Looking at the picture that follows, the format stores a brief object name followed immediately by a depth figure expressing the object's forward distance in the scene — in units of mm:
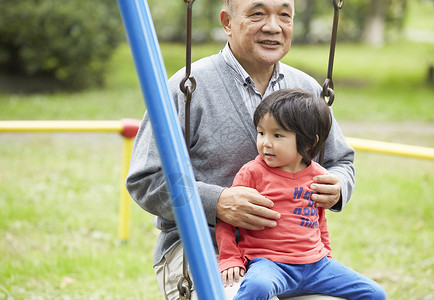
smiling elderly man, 2188
